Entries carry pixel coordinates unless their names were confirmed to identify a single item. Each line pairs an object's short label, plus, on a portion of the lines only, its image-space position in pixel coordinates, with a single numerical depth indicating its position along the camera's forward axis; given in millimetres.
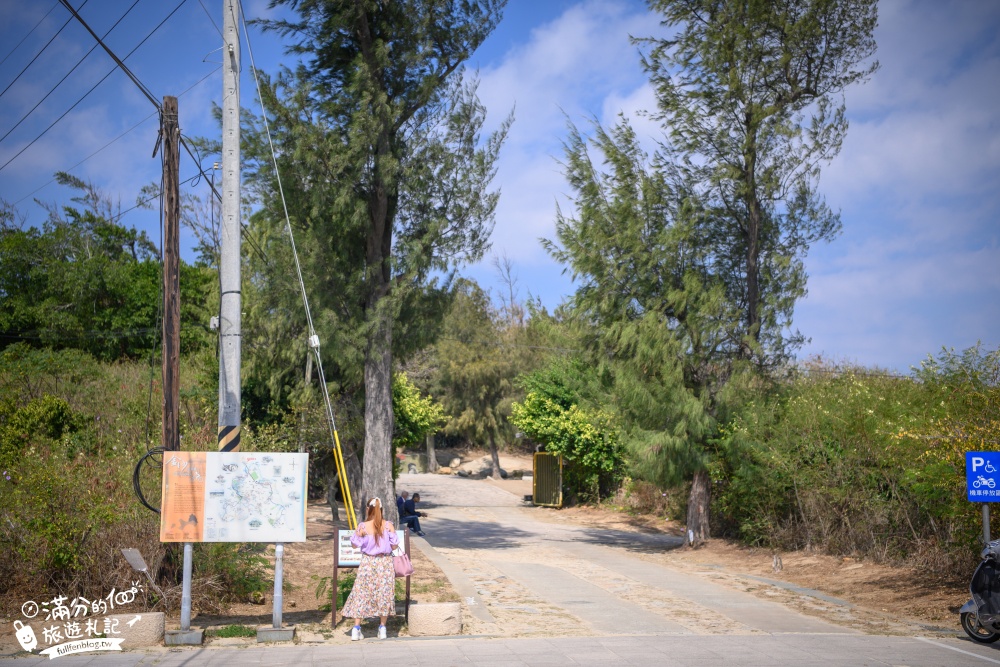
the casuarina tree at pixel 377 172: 17109
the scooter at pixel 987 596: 9328
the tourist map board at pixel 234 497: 9180
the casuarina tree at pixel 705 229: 18953
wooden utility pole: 10070
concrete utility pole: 9891
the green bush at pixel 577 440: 29875
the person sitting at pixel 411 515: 20797
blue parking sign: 10156
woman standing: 9273
